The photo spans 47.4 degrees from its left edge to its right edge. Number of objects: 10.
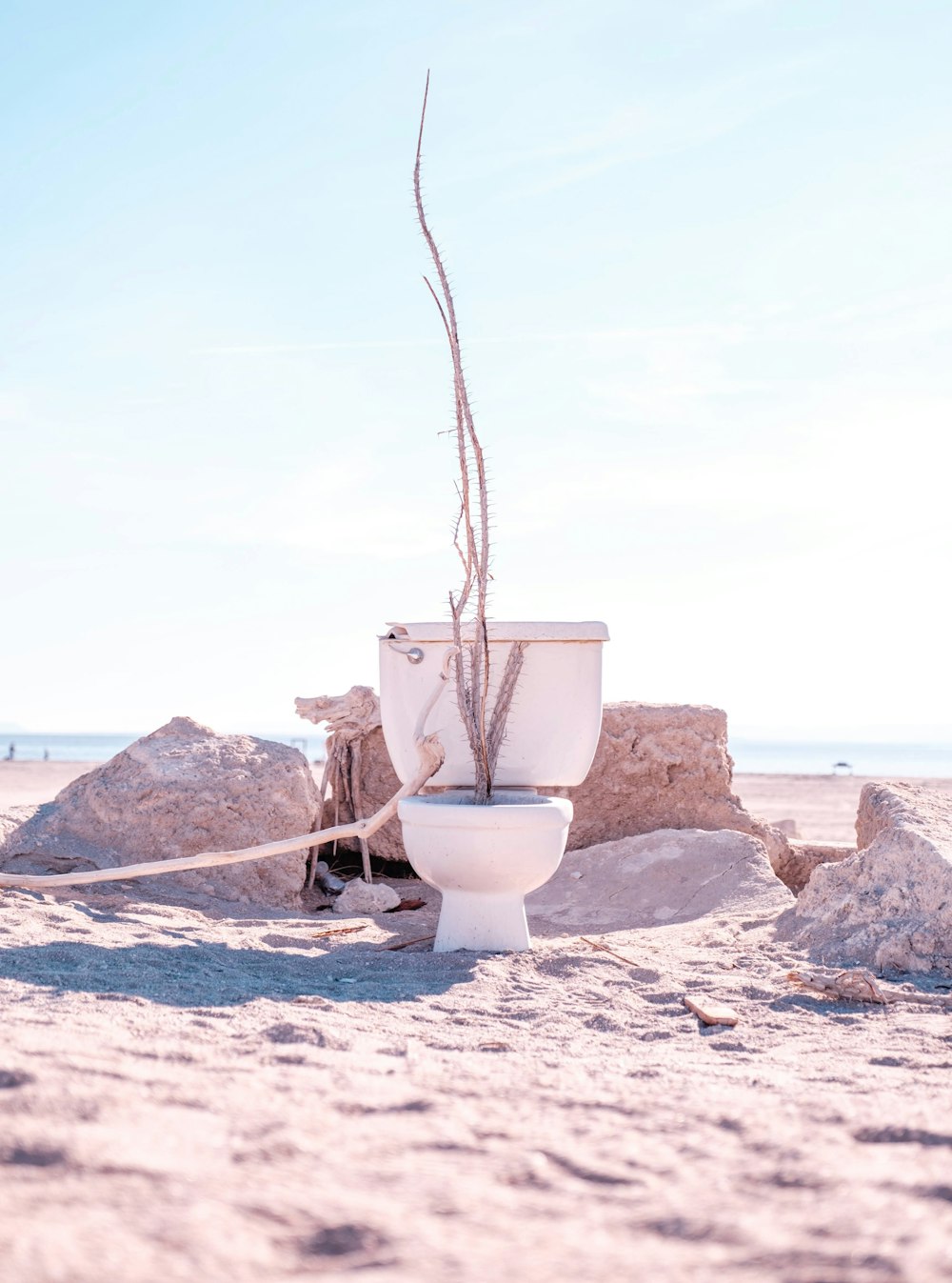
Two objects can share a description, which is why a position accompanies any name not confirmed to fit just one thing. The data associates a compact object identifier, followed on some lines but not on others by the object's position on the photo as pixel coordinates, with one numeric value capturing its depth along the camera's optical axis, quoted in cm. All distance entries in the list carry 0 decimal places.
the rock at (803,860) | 536
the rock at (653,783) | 546
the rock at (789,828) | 671
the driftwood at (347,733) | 534
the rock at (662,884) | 454
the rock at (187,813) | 450
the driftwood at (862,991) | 291
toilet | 358
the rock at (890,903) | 339
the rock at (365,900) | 471
